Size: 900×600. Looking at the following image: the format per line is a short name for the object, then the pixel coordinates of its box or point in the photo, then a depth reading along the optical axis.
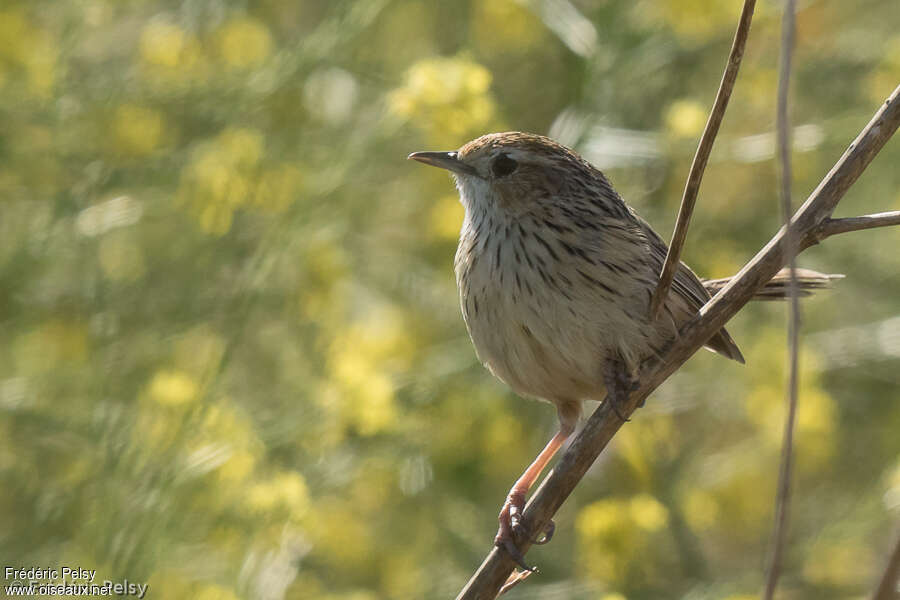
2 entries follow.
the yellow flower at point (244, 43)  10.21
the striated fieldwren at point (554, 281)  6.04
